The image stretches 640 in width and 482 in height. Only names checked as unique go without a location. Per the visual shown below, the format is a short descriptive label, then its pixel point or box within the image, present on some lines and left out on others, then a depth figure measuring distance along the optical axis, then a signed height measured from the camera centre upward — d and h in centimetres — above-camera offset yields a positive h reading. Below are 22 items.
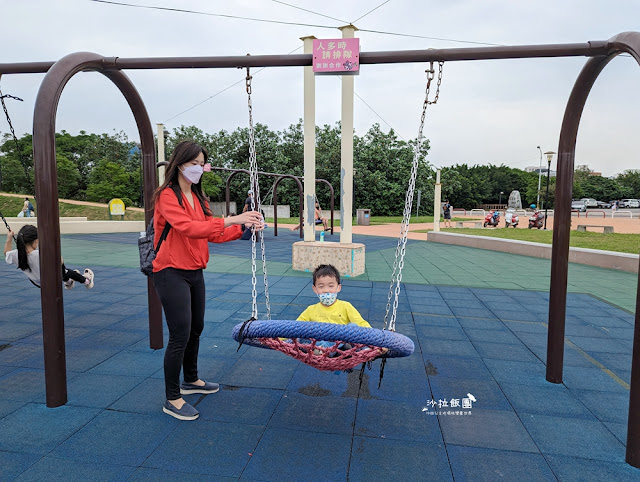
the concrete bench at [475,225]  2090 -96
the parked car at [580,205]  4227 +8
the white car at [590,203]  4948 +32
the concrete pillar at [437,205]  1531 +1
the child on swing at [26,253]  382 -45
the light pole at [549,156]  1897 +225
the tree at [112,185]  2530 +116
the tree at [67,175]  2733 +187
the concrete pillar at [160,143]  1431 +206
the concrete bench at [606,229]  1514 -85
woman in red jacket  235 -24
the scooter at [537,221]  1927 -69
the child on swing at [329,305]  281 -68
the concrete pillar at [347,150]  680 +89
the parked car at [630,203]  4807 +34
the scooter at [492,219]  2031 -68
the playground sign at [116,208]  1823 -17
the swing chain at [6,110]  335 +73
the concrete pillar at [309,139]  705 +110
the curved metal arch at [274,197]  1322 +24
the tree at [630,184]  6069 +327
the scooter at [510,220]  2009 -68
